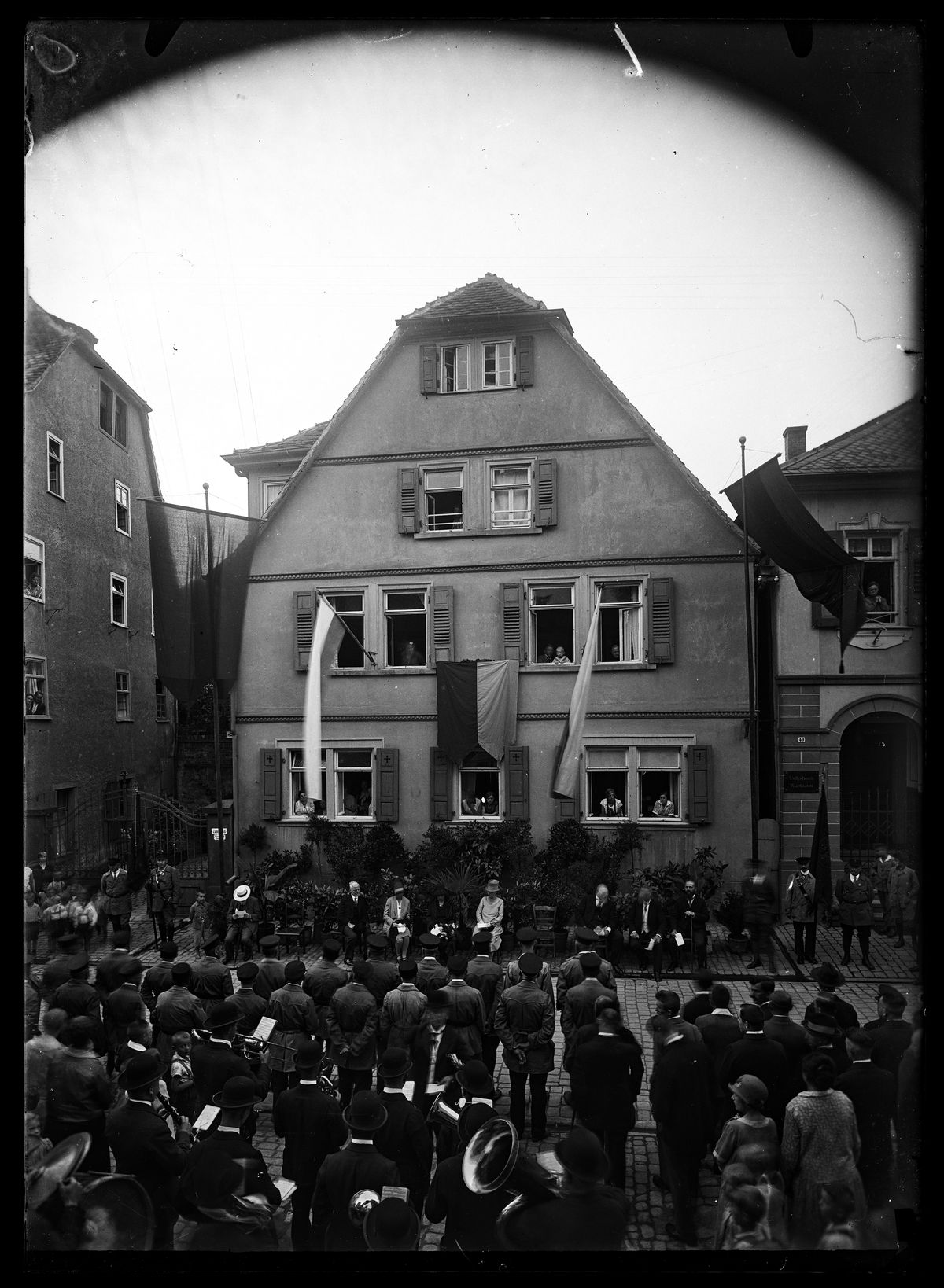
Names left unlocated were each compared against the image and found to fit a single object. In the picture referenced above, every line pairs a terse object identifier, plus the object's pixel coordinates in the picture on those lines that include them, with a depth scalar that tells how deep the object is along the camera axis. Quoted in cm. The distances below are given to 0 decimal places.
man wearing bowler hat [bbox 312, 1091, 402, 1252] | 423
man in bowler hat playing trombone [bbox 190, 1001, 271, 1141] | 597
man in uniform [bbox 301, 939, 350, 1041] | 743
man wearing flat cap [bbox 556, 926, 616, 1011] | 742
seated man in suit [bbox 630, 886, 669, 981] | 1155
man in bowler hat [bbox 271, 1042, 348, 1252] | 504
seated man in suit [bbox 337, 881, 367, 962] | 1191
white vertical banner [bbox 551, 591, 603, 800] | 1145
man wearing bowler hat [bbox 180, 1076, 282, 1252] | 416
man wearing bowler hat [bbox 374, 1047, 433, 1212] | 505
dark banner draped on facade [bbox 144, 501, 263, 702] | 962
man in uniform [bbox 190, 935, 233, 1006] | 759
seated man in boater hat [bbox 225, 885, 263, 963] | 1165
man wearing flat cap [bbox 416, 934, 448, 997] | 725
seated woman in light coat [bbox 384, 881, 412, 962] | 1135
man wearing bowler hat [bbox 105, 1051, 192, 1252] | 475
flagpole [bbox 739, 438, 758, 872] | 1154
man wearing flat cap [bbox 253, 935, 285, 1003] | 767
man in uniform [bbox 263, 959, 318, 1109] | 690
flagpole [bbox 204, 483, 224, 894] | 971
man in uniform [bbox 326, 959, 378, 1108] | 692
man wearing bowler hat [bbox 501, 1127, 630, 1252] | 378
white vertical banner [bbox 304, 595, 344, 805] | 1087
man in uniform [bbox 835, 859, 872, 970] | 1120
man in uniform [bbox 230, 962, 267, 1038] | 702
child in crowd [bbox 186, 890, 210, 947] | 1194
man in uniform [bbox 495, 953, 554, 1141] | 680
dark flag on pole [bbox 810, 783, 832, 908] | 1142
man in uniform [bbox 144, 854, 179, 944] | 1209
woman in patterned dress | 471
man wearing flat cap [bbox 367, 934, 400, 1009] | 758
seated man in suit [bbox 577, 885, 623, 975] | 1162
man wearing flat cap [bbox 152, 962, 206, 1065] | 696
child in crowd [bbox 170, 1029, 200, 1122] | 668
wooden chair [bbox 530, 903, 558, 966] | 1168
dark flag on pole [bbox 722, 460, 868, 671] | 977
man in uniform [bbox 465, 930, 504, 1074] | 759
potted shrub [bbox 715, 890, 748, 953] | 1205
